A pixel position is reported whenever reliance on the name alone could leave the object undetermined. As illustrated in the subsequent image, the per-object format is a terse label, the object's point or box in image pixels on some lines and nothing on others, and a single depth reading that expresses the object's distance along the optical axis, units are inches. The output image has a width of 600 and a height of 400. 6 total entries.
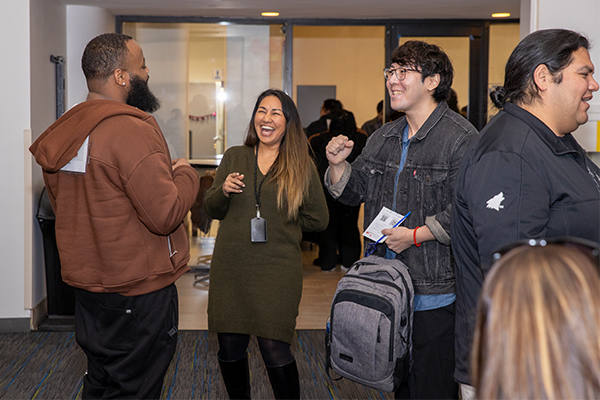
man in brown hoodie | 72.7
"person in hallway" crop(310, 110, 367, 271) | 230.7
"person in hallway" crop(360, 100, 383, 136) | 277.1
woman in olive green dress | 98.7
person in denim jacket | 81.7
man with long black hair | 57.7
